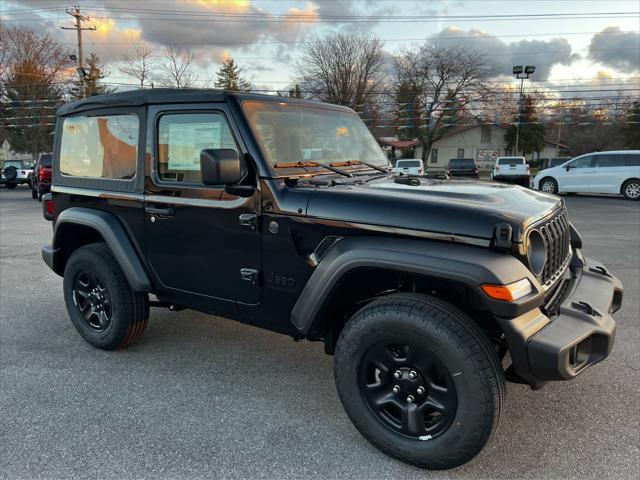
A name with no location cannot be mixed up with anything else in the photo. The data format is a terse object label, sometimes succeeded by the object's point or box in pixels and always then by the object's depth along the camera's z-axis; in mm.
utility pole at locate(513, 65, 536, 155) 37625
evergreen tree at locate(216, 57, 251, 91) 53450
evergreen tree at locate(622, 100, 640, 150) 48500
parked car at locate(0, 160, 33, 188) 25578
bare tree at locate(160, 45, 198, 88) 33919
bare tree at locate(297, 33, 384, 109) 48906
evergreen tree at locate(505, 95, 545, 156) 58825
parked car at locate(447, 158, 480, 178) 25156
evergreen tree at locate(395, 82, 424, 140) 48312
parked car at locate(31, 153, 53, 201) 14578
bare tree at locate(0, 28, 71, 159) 43125
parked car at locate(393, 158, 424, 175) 25516
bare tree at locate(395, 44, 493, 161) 49781
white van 16797
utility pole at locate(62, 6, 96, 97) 35781
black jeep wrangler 2238
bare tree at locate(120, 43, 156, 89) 35931
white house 62125
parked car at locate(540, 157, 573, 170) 29484
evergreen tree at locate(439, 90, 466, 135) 49750
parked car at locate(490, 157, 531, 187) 24891
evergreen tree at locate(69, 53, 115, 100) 42312
